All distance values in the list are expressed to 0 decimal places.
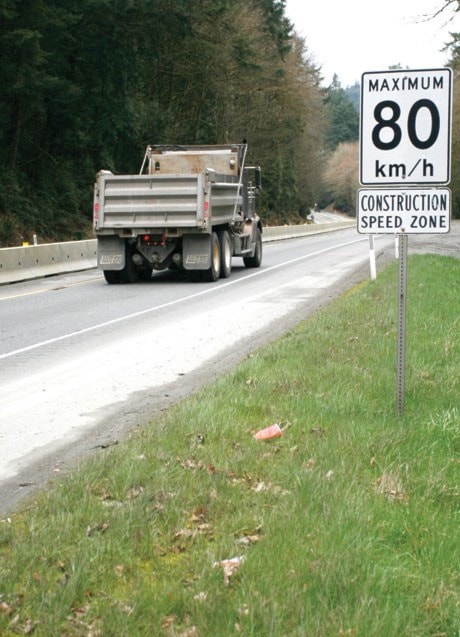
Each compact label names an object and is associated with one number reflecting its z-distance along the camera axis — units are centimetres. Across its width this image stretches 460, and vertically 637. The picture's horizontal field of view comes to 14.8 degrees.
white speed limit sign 1314
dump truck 3867
